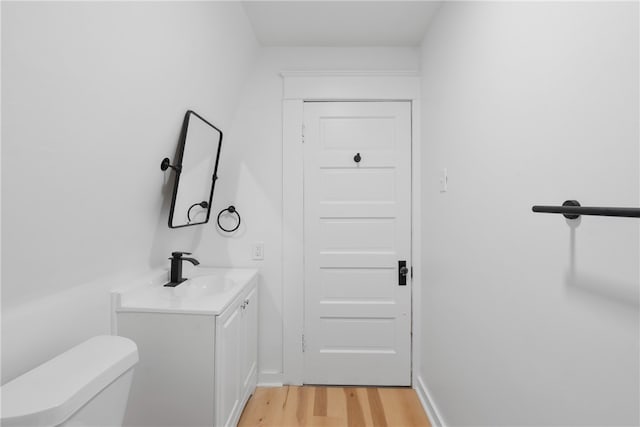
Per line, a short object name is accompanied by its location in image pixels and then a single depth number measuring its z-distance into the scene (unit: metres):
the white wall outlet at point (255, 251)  2.26
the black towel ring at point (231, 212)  2.24
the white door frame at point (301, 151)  2.22
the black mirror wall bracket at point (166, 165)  1.52
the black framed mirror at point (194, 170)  1.62
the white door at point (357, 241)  2.24
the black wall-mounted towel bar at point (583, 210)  0.60
